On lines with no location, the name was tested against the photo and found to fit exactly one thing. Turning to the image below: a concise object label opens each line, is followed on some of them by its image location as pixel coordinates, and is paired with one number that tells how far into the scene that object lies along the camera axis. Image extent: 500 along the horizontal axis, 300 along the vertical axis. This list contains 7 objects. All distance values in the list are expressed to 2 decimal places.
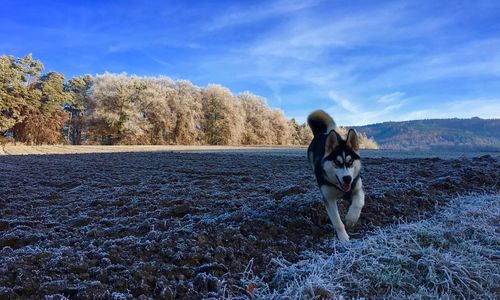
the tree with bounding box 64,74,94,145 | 45.12
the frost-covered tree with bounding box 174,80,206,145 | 46.91
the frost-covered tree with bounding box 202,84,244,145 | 49.16
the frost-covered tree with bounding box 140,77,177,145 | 44.59
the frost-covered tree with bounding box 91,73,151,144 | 42.50
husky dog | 3.78
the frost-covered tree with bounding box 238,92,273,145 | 52.75
